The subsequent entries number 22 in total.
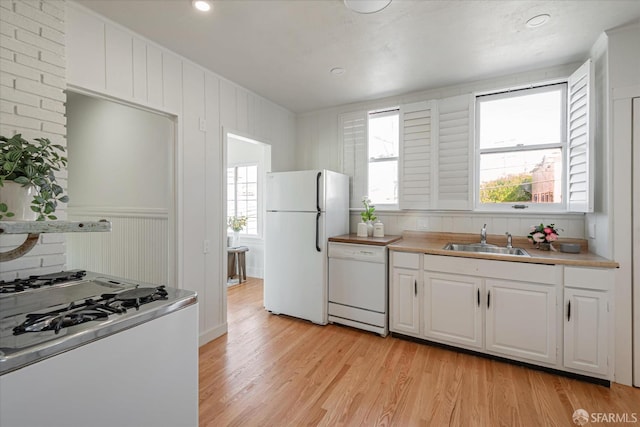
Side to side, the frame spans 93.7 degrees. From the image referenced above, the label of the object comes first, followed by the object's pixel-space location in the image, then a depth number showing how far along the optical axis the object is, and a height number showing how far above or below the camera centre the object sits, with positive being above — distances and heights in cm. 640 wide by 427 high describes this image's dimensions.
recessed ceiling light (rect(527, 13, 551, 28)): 202 +130
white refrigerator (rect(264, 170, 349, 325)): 323 -30
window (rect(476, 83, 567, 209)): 283 +61
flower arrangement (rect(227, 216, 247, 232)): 528 -24
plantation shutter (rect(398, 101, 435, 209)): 331 +60
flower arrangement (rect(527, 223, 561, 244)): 263 -22
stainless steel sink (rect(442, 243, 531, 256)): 283 -38
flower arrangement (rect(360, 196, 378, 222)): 345 -3
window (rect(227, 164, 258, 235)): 534 +28
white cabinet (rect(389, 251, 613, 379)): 215 -81
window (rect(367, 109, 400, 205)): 362 +65
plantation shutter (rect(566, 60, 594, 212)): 230 +56
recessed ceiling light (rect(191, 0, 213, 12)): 188 +130
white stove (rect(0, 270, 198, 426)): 74 -42
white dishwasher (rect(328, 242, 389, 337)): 296 -79
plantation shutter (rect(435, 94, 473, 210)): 312 +60
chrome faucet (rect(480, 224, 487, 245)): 298 -27
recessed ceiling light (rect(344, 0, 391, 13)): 186 +129
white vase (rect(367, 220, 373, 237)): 346 -23
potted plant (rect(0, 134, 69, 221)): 112 +11
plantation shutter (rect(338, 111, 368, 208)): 376 +74
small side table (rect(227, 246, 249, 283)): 496 -89
